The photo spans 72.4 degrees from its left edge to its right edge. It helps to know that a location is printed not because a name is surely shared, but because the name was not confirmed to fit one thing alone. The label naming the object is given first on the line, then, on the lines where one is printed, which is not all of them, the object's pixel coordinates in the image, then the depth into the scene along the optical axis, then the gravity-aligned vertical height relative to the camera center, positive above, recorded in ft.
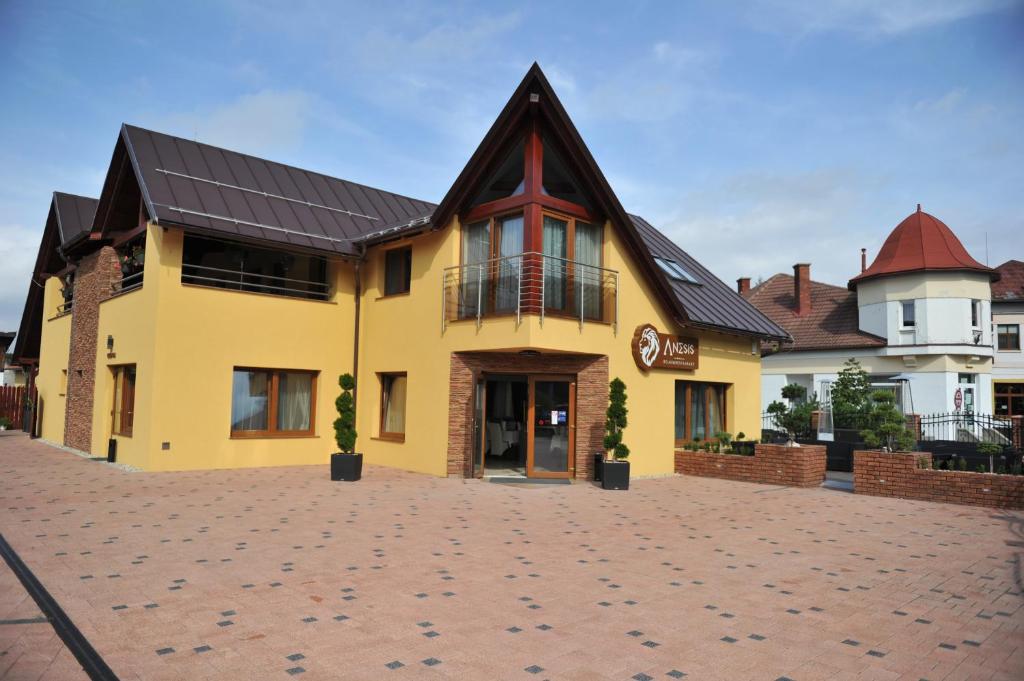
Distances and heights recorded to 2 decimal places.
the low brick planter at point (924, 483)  36.35 -4.11
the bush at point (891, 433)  41.22 -1.55
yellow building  43.88 +5.45
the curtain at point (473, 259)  44.62 +9.23
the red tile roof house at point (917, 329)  87.61 +10.33
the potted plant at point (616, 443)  41.68 -2.39
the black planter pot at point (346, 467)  42.39 -4.10
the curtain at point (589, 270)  44.70 +8.56
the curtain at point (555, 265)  42.65 +8.44
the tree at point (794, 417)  64.13 -0.99
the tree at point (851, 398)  67.82 +0.93
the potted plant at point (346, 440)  42.45 -2.51
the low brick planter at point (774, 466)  44.70 -4.00
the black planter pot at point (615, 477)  41.63 -4.37
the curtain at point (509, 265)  42.34 +8.31
